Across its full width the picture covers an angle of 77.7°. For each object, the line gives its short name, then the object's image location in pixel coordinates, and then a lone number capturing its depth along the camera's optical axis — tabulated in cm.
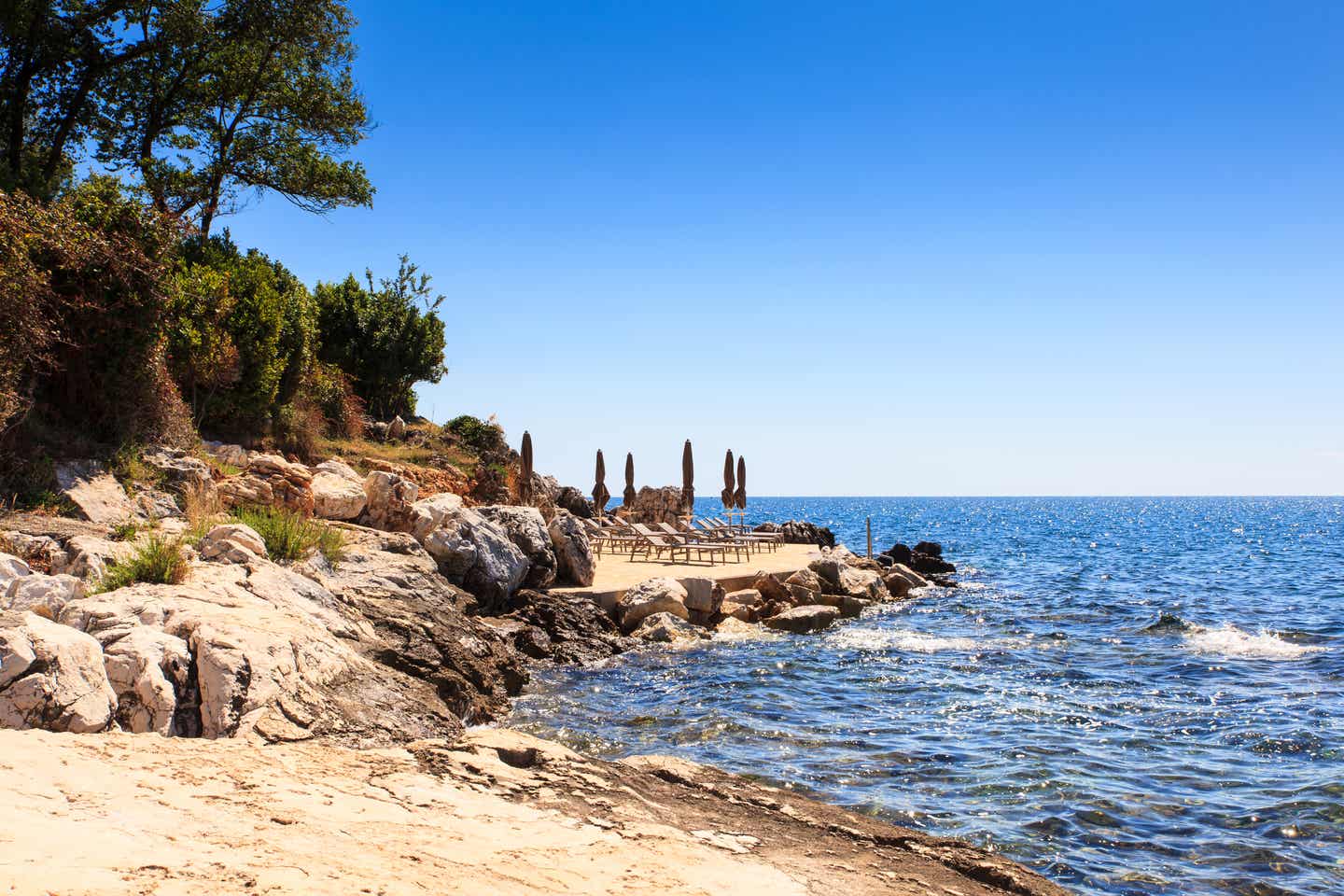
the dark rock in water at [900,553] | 3530
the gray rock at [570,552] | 1764
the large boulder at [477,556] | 1456
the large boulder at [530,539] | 1667
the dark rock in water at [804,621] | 1820
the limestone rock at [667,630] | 1573
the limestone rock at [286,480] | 1427
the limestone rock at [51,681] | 532
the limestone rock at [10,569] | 699
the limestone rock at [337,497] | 1459
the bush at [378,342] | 2791
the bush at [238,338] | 1648
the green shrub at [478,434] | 2711
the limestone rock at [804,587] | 2016
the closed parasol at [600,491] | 2900
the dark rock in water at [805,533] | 3872
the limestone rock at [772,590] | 2028
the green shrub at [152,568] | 809
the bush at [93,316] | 1081
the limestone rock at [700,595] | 1764
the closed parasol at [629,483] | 3094
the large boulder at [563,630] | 1383
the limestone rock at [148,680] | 586
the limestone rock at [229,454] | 1625
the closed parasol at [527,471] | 2384
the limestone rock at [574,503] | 3080
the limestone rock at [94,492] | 1076
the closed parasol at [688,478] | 2922
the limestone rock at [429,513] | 1493
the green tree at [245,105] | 2211
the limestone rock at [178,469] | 1272
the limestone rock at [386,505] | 1527
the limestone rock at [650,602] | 1658
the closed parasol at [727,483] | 3092
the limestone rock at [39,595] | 675
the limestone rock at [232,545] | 937
